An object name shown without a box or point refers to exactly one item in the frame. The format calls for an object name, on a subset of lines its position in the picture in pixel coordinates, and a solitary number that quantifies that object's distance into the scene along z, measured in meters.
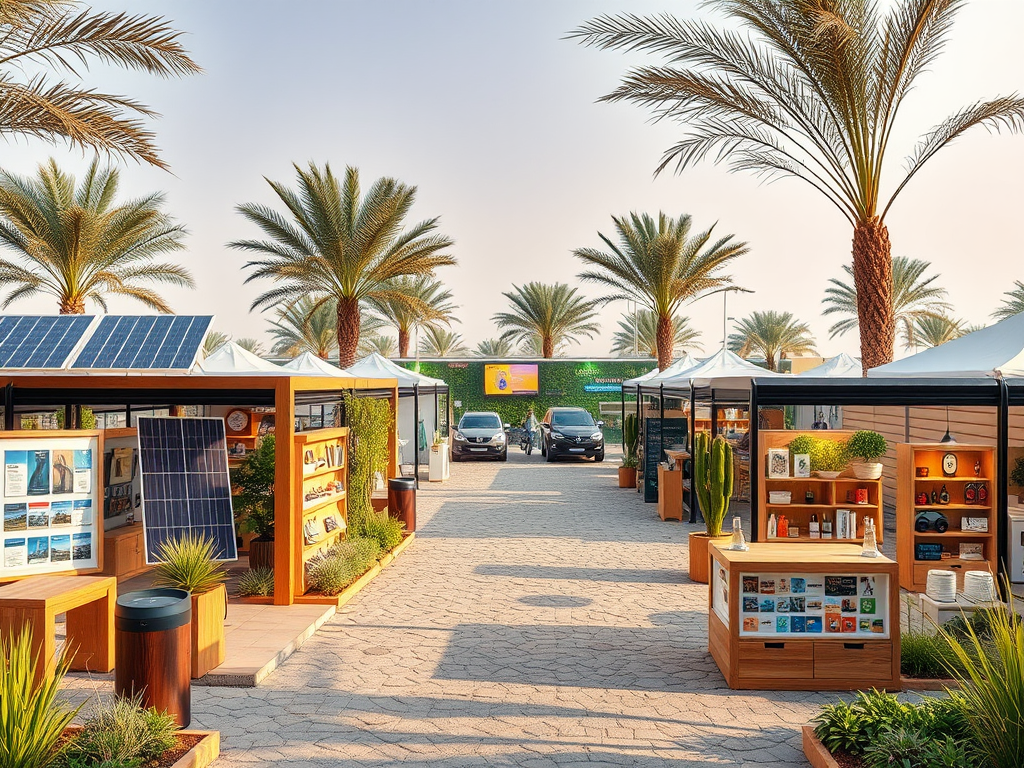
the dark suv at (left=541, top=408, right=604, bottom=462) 26.55
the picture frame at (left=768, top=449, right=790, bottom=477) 10.73
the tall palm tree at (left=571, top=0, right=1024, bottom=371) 12.55
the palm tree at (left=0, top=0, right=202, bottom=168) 9.80
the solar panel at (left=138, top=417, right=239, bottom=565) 8.53
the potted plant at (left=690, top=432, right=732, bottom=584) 10.42
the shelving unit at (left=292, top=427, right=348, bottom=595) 9.50
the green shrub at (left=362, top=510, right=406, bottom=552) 12.05
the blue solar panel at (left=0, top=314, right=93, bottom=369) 9.09
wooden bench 6.28
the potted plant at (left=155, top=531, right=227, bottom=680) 6.88
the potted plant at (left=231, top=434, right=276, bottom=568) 10.25
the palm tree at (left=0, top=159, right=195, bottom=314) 19.16
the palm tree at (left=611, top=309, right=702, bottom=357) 42.97
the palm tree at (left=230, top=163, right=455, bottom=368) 21.92
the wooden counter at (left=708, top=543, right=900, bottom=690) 6.66
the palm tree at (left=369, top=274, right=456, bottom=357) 32.55
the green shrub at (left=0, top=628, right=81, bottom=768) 4.40
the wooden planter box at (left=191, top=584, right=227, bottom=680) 6.87
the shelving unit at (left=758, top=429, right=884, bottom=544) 10.90
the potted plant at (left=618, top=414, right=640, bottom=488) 20.59
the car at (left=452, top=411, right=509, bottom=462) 27.30
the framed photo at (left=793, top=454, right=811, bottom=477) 10.80
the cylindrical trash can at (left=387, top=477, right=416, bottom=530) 13.66
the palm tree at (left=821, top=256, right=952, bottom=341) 31.56
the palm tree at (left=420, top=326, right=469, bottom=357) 46.19
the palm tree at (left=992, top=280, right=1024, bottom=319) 29.78
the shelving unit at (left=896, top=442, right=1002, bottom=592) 9.93
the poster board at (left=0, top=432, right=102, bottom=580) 7.89
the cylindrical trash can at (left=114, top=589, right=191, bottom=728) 5.70
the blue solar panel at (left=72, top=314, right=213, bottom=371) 9.25
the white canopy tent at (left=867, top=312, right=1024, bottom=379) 9.59
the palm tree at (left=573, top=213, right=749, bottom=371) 25.86
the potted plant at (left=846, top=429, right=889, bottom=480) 10.90
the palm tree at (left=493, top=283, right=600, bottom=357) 36.22
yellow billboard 33.91
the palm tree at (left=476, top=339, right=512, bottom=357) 51.59
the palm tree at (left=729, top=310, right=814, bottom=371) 40.72
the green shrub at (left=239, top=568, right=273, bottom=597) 9.41
